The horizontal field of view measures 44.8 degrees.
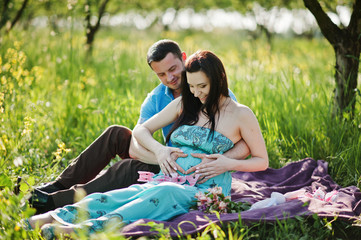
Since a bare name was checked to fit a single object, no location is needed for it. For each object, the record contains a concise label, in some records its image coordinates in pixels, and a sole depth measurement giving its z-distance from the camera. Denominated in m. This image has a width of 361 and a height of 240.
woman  2.75
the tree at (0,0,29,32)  6.81
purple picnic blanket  2.66
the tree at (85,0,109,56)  7.72
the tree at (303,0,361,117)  4.16
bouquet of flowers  2.84
